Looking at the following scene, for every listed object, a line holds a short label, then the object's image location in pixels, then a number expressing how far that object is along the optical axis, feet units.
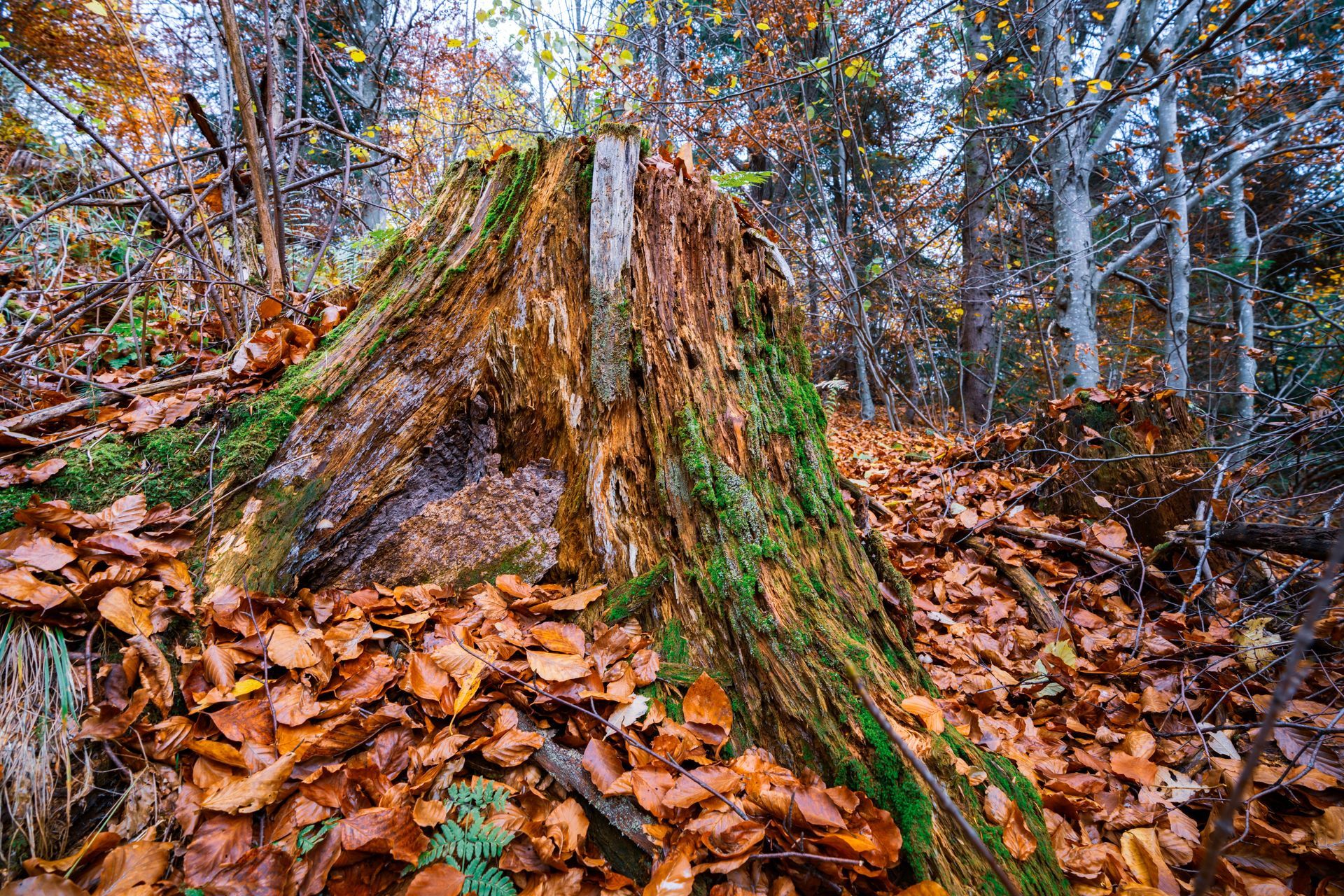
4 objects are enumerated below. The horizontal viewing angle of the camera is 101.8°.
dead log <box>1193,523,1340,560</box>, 8.09
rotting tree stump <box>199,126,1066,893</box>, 6.11
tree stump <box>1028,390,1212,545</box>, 11.02
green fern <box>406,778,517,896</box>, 4.18
